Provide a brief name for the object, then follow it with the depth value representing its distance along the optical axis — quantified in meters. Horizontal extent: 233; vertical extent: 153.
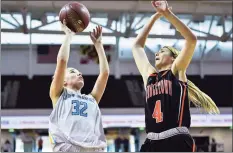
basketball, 3.55
